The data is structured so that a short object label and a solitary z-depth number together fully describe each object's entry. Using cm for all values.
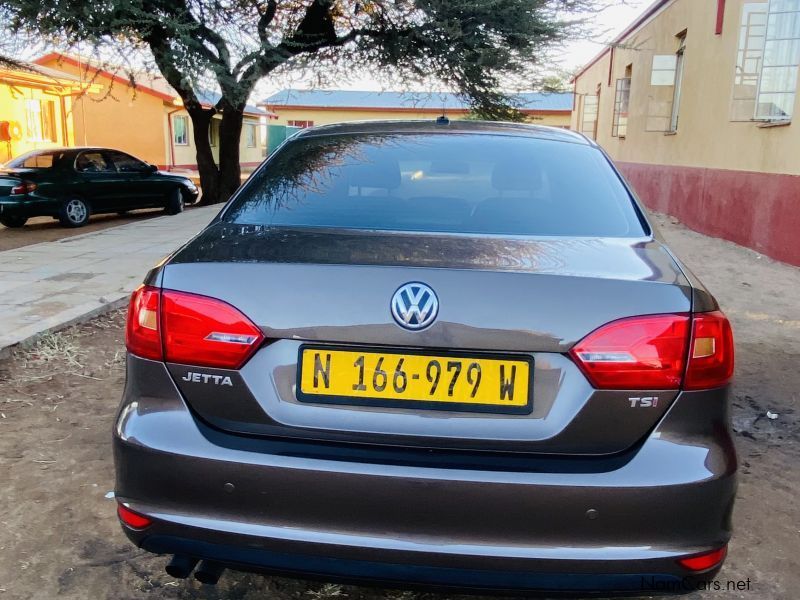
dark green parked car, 1188
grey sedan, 170
